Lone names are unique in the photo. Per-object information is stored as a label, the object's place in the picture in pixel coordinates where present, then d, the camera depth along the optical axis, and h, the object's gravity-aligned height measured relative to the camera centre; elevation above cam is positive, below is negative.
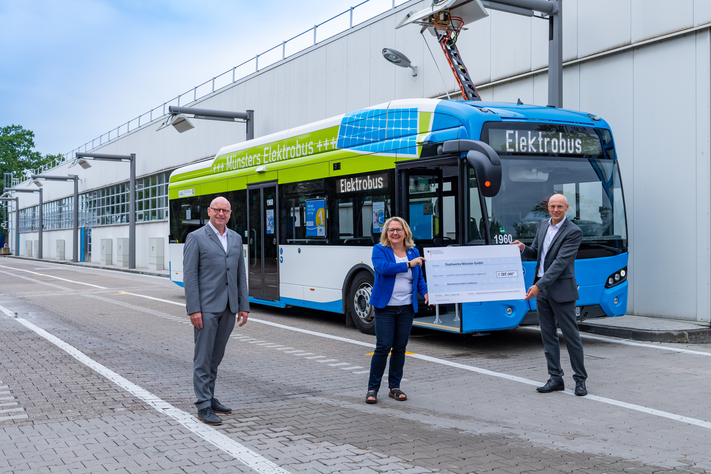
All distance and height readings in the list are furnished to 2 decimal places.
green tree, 94.06 +12.00
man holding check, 6.59 -0.51
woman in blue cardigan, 6.21 -0.49
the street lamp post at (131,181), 33.38 +2.91
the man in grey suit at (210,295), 5.66 -0.45
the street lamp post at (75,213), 45.81 +1.80
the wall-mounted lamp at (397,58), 17.02 +4.49
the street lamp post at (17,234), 74.61 +0.71
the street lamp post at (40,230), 57.91 +0.84
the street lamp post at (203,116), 21.17 +3.90
